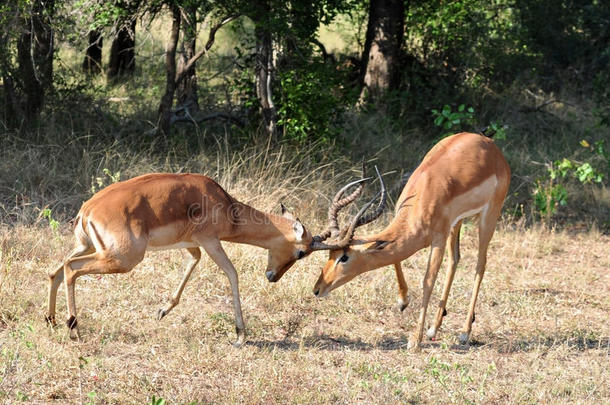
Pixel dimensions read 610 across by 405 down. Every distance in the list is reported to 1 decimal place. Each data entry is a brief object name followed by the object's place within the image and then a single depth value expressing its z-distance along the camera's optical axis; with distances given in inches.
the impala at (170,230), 422.9
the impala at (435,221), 445.7
